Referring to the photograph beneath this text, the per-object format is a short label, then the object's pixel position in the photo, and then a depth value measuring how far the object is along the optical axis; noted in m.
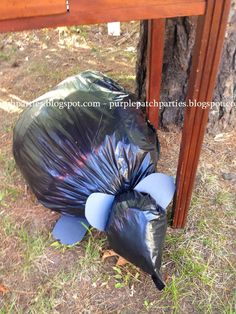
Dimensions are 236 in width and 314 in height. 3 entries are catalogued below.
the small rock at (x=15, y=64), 2.60
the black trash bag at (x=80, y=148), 1.40
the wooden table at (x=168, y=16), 0.81
